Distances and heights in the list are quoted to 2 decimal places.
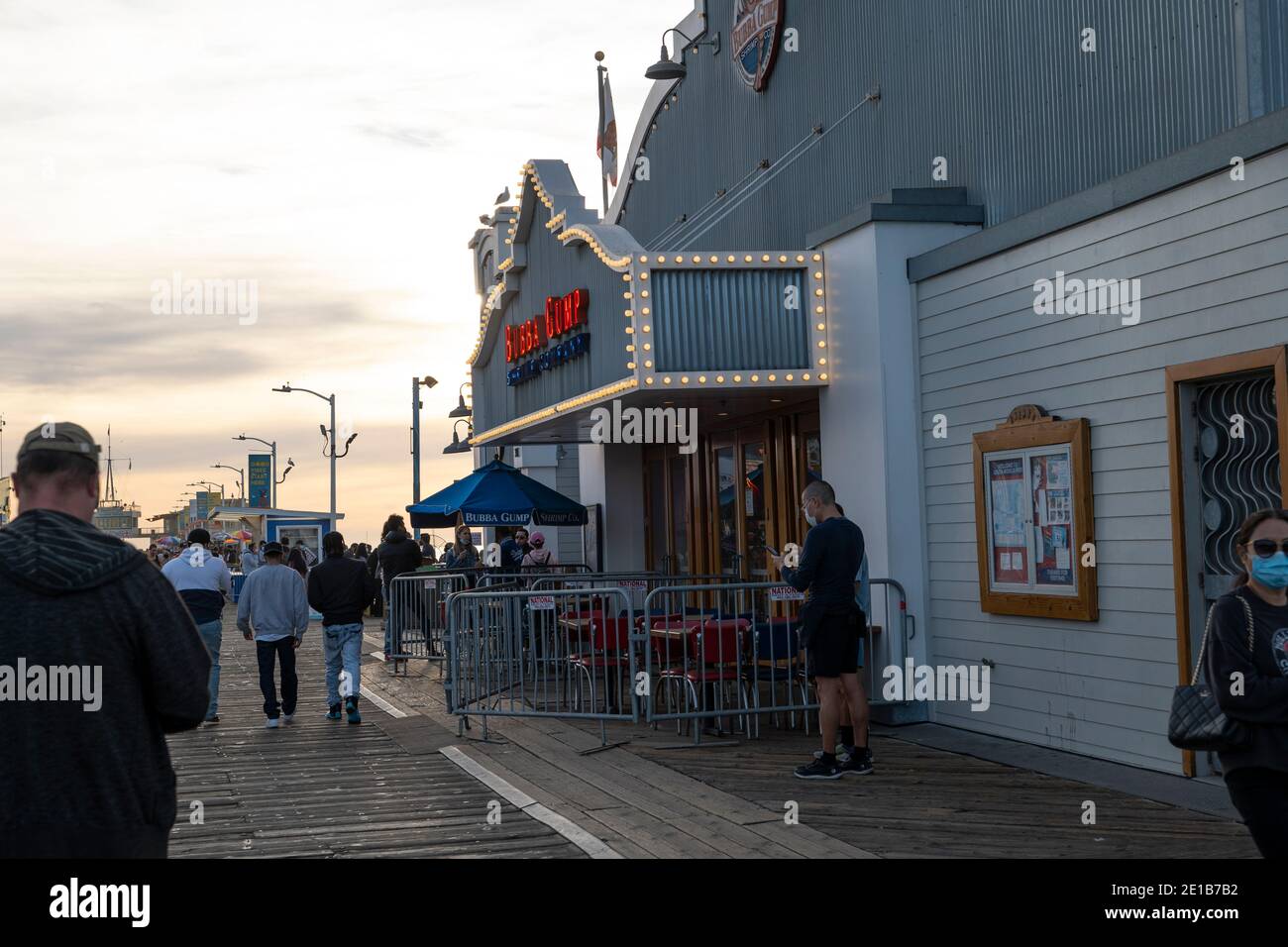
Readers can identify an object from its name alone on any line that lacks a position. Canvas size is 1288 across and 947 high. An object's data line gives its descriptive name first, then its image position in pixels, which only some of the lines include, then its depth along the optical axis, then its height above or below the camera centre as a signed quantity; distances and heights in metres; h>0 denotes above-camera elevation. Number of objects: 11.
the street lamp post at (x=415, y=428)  43.75 +3.68
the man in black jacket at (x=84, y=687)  3.70 -0.35
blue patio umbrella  19.34 +0.54
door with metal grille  8.74 +0.31
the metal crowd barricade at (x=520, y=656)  12.18 -1.02
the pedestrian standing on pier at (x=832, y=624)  9.86 -0.64
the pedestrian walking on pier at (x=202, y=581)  13.43 -0.31
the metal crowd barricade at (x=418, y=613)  18.78 -0.94
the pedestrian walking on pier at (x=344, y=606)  14.06 -0.59
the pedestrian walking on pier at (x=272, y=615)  13.87 -0.66
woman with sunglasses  4.80 -0.54
